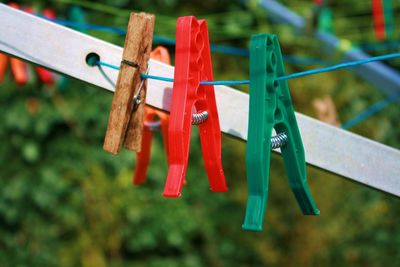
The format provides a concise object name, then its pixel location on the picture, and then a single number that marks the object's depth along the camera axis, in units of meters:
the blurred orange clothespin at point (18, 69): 0.74
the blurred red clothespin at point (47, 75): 0.85
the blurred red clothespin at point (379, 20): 1.01
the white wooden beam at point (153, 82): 0.51
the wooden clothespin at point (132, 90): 0.47
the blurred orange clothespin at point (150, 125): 0.56
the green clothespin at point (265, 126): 0.44
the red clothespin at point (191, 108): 0.46
